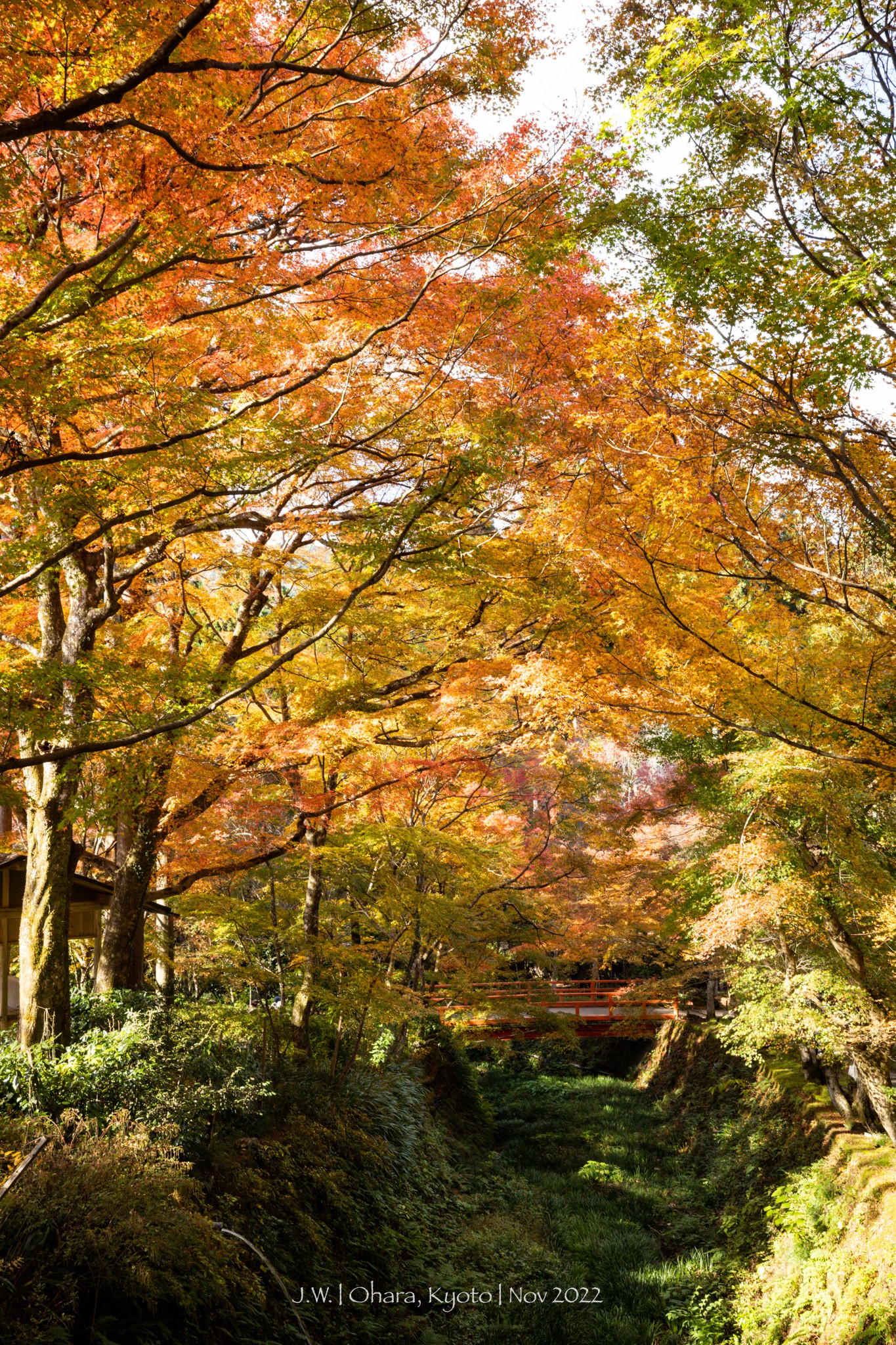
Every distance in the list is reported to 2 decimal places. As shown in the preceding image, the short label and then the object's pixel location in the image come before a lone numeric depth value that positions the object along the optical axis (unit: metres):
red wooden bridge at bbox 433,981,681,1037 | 15.42
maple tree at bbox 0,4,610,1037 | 4.88
